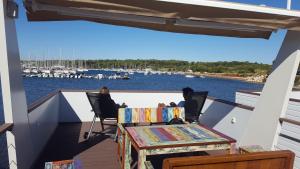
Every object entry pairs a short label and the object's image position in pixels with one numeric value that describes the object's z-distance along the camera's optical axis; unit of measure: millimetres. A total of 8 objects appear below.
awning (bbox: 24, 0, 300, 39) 1734
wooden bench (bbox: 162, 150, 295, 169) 1215
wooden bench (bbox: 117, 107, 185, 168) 2880
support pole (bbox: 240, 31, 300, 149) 2352
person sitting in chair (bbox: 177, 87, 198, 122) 3795
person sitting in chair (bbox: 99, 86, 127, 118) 3777
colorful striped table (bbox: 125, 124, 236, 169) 1985
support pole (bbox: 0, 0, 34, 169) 1959
